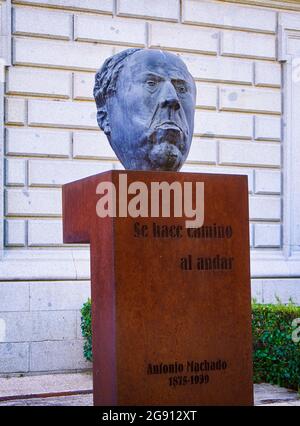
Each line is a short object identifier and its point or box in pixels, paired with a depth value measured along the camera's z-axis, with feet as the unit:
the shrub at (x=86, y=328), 39.81
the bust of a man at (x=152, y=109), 24.77
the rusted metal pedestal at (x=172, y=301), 22.02
